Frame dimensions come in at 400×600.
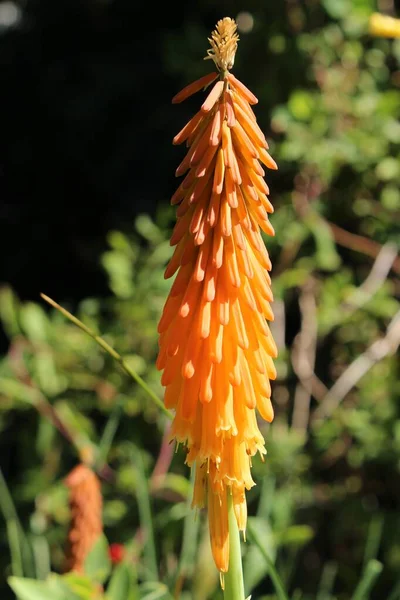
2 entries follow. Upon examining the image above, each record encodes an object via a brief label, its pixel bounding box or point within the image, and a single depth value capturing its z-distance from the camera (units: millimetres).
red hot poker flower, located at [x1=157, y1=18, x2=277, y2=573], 1035
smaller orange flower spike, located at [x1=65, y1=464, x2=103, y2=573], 1207
